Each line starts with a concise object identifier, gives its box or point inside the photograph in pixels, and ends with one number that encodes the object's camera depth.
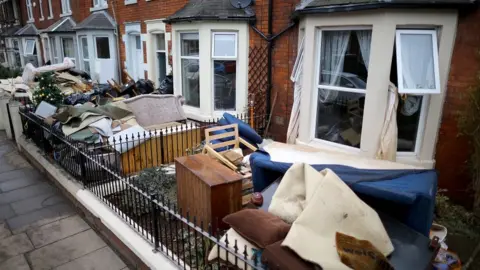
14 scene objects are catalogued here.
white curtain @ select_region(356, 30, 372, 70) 4.96
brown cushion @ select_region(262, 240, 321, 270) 2.15
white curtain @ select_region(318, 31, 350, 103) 5.28
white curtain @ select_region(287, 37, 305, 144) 6.21
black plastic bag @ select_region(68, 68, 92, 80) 13.17
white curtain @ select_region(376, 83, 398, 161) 4.79
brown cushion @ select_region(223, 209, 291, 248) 2.46
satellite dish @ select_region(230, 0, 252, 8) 7.16
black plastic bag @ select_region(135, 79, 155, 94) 10.17
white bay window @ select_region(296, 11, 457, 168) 4.62
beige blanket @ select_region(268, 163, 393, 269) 2.24
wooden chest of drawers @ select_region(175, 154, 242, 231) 3.65
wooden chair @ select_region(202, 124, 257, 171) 5.30
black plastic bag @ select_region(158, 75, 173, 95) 9.49
